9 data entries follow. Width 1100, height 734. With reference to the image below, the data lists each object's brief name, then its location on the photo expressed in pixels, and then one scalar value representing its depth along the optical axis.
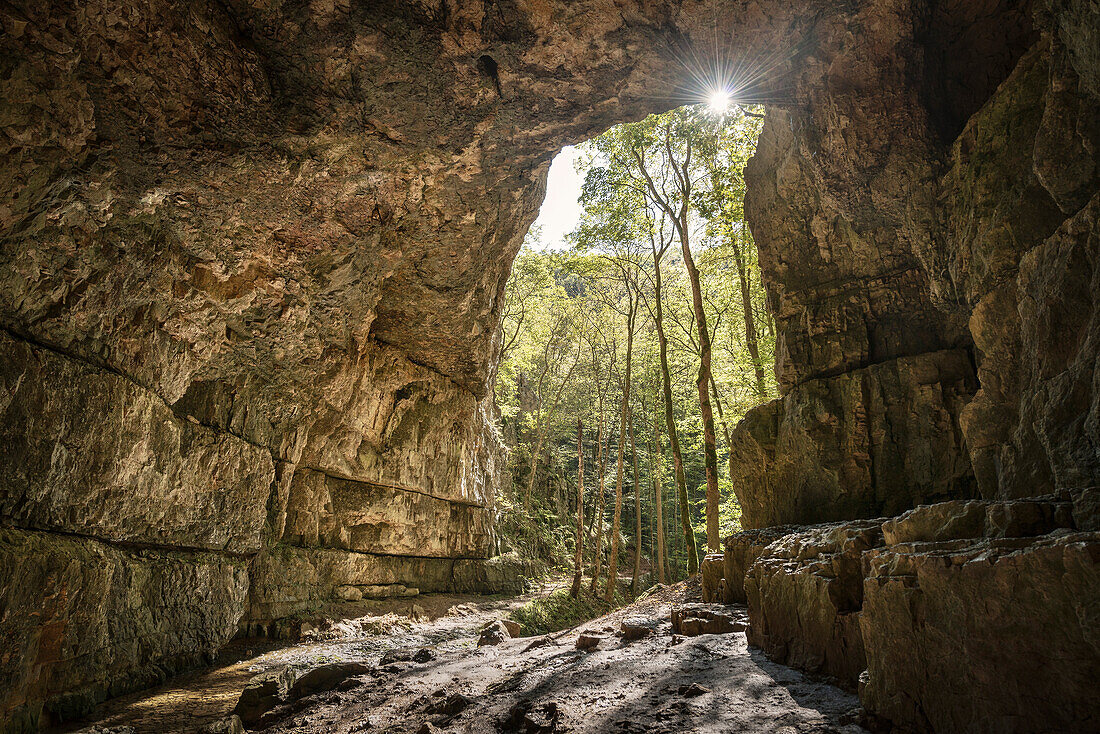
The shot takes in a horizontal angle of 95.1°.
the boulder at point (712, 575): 8.21
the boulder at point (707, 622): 6.33
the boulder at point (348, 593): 13.16
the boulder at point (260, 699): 6.17
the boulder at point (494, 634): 9.64
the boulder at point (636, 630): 6.96
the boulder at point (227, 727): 5.18
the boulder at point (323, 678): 6.65
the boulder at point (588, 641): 6.82
